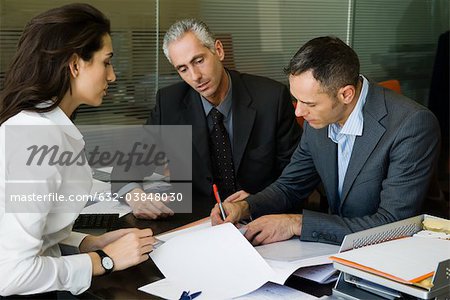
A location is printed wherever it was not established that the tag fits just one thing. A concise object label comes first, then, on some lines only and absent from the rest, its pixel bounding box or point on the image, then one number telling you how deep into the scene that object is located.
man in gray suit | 1.77
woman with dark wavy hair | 1.33
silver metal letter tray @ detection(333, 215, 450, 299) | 1.20
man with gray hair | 2.46
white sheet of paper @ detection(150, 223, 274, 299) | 1.42
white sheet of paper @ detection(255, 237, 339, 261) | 1.58
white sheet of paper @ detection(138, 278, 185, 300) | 1.38
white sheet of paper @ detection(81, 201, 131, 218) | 2.07
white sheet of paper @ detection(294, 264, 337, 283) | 1.45
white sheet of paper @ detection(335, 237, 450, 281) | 1.25
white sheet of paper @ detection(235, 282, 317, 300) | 1.38
